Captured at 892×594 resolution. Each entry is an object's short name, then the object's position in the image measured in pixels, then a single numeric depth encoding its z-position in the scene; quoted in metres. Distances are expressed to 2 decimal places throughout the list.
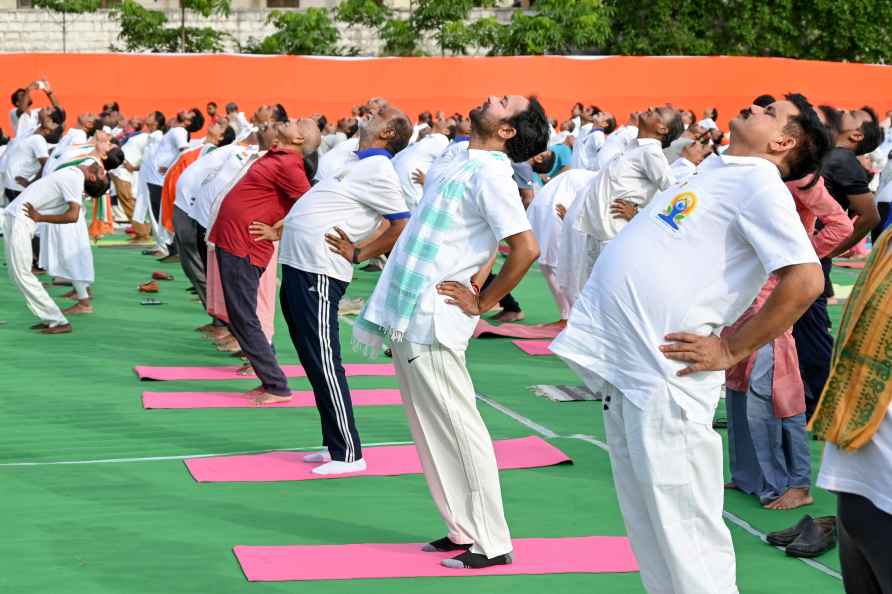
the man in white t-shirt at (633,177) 9.17
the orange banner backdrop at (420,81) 26.06
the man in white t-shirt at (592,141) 16.27
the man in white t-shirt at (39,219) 10.96
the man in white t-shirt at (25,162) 14.50
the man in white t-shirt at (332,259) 6.76
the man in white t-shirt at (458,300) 5.12
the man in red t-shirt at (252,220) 8.45
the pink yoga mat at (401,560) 5.25
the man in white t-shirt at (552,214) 11.48
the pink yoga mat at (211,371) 9.49
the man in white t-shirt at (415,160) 13.00
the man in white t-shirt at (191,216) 11.16
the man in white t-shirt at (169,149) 15.73
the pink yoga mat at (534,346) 10.72
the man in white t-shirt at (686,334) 3.74
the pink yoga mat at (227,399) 8.55
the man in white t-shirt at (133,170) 18.53
